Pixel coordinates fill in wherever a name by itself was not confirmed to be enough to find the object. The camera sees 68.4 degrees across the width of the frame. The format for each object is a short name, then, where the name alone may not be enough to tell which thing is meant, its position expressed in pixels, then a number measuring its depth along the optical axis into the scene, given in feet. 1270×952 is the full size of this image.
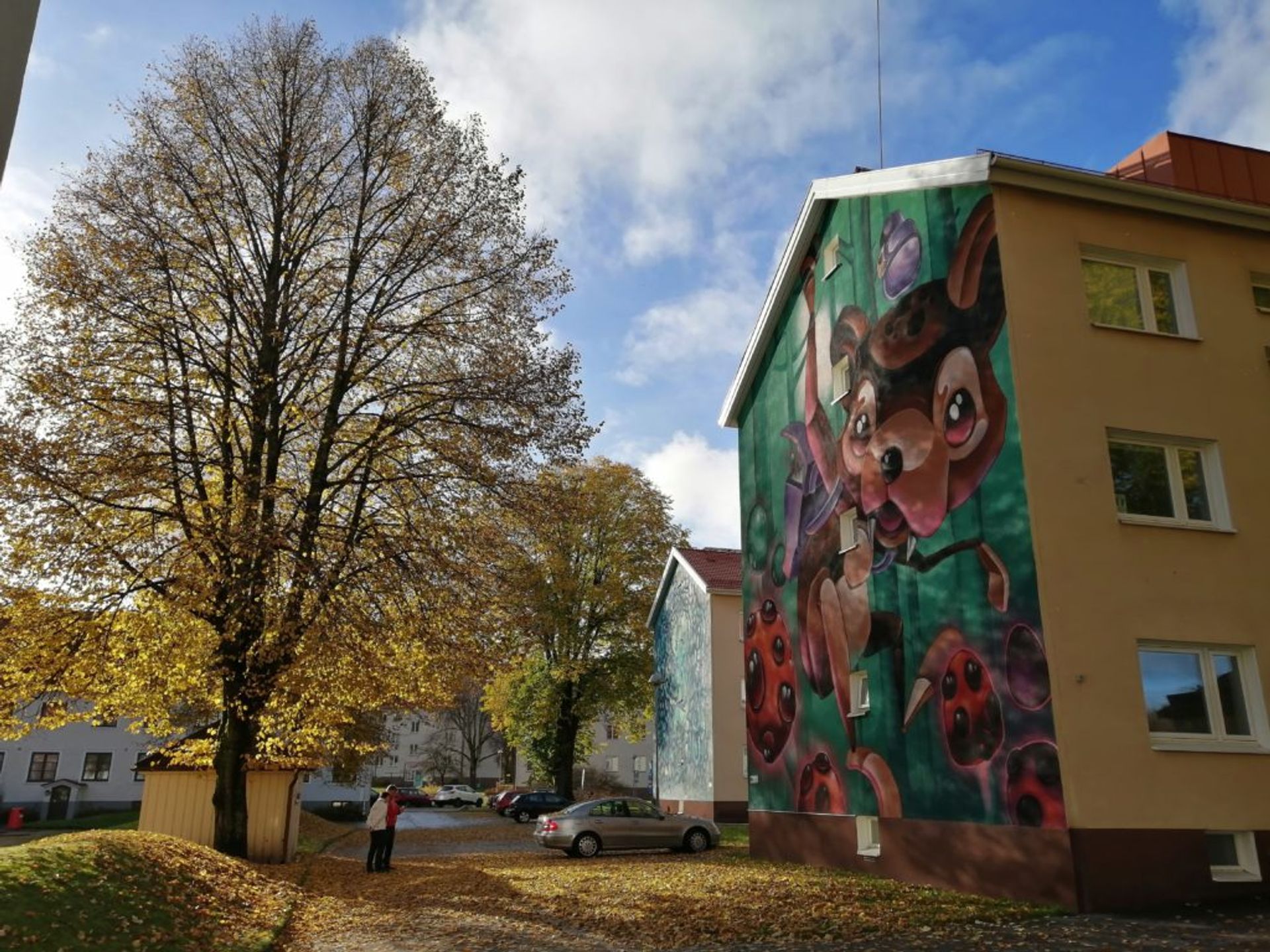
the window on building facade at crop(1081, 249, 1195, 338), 49.75
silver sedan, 74.84
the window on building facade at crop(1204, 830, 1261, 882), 41.29
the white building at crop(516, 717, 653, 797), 223.92
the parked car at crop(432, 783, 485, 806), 199.82
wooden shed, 70.38
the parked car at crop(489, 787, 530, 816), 152.05
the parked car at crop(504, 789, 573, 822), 138.72
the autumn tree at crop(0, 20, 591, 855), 52.21
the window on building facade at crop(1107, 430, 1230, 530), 46.50
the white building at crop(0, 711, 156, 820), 159.22
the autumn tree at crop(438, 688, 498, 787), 259.60
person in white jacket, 65.51
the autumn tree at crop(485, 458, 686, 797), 135.13
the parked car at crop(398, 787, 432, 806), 198.59
